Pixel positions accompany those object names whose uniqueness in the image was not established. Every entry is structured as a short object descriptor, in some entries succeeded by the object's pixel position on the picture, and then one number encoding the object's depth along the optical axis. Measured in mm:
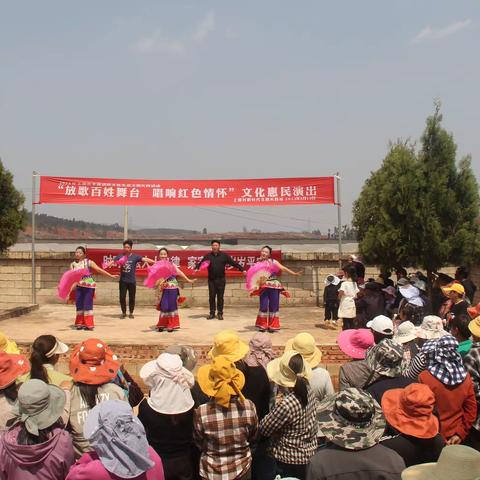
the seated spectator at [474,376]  3900
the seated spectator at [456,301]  6629
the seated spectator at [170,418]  3307
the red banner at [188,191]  13445
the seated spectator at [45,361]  3996
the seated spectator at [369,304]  7844
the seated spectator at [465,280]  8914
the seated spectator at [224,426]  3225
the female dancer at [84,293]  10141
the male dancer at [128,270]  10859
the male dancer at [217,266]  11005
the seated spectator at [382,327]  4496
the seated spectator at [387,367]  3660
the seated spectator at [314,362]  4039
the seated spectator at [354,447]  2543
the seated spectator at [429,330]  4926
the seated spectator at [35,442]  2855
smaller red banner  13867
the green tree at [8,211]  11938
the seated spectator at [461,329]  4988
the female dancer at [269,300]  10086
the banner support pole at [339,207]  13266
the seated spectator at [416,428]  3039
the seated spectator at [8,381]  3473
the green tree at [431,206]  10141
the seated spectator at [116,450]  2479
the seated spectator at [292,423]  3475
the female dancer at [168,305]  10102
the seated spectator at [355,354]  3973
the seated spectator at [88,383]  3291
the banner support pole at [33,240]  13117
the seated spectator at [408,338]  4931
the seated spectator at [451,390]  3758
